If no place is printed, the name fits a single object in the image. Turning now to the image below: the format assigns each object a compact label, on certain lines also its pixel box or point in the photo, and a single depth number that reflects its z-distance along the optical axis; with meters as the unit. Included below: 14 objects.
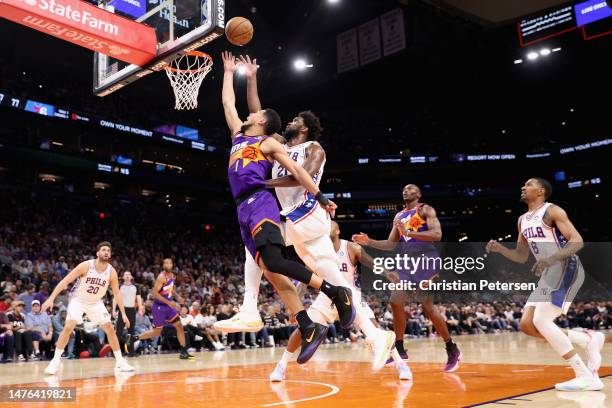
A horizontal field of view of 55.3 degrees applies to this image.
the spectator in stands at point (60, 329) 12.36
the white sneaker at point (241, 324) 4.60
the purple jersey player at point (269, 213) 4.42
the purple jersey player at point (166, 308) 10.95
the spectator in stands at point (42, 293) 13.39
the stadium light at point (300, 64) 26.43
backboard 7.97
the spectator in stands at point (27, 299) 13.11
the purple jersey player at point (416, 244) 7.22
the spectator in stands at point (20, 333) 11.65
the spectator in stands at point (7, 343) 11.53
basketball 5.86
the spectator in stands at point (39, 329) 12.00
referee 12.58
